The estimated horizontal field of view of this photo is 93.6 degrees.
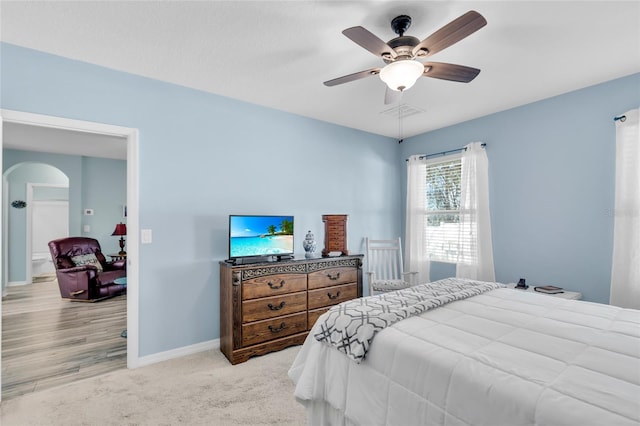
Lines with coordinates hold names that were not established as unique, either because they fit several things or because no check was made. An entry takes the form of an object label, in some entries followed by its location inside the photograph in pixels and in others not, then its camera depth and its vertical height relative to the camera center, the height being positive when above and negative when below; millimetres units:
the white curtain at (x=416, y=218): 4449 -59
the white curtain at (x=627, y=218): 2658 -39
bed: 1007 -602
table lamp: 5957 -307
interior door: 8305 -229
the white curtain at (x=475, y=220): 3738 -76
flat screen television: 2982 -222
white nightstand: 2902 -796
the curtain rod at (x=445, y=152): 3843 +878
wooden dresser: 2805 -881
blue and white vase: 3480 -356
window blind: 4160 +97
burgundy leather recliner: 4797 -1007
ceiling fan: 1680 +1010
